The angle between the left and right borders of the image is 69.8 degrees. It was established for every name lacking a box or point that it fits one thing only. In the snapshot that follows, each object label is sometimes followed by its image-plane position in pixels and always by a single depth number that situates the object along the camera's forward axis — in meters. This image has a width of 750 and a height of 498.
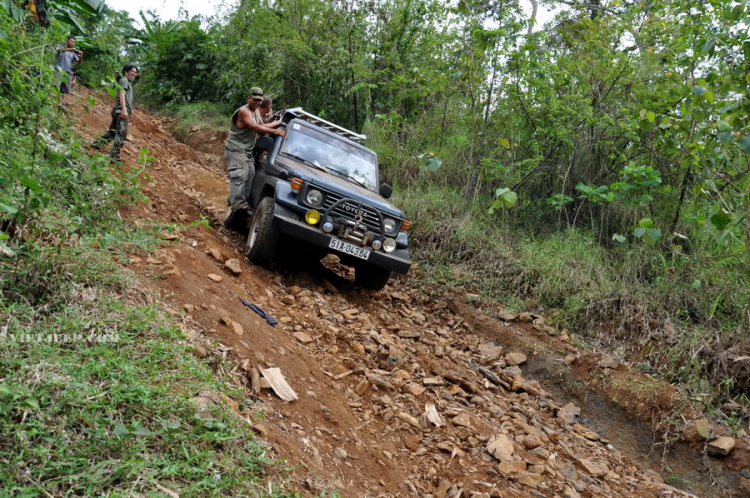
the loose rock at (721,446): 4.56
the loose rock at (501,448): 3.88
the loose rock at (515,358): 5.76
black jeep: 5.55
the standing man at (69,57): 8.44
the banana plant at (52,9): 2.71
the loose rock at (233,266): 5.32
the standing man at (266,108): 7.64
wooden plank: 3.41
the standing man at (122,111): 6.88
